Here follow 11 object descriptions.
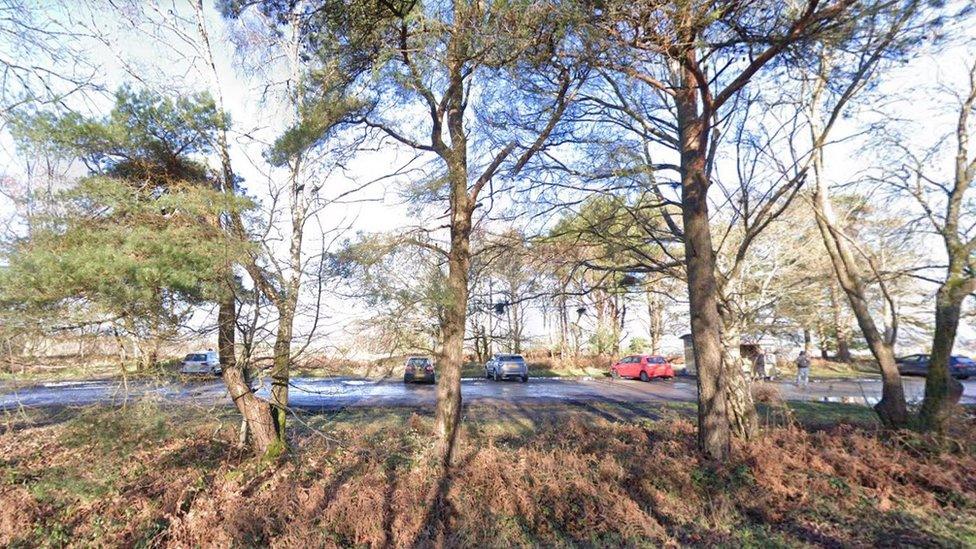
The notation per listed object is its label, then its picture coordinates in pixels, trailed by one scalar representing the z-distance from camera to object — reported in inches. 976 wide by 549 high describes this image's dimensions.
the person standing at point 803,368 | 786.5
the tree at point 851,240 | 280.9
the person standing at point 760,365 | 782.5
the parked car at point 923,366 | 937.5
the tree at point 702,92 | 224.5
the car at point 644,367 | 972.6
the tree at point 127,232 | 198.7
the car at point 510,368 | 944.9
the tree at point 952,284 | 299.7
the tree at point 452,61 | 252.1
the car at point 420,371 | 838.6
